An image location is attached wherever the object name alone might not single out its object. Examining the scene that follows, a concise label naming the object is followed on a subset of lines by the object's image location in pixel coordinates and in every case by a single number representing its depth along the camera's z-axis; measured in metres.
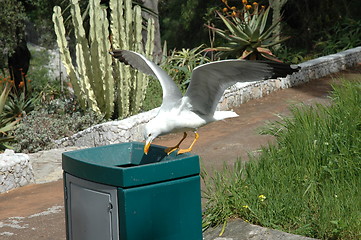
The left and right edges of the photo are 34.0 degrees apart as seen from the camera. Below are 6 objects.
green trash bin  3.55
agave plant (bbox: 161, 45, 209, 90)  13.24
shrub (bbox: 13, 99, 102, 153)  11.23
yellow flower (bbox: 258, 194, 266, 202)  5.37
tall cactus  11.27
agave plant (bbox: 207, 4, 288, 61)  13.18
